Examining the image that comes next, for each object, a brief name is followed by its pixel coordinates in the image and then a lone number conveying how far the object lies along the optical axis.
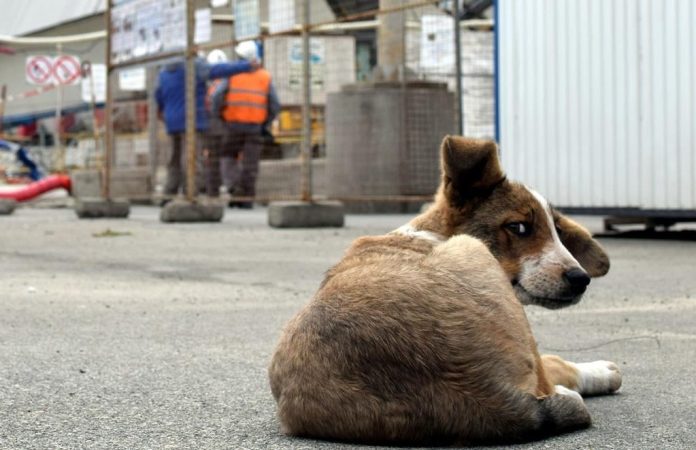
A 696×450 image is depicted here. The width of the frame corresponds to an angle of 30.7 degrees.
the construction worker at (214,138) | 18.09
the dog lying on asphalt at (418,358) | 3.60
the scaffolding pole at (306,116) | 15.05
